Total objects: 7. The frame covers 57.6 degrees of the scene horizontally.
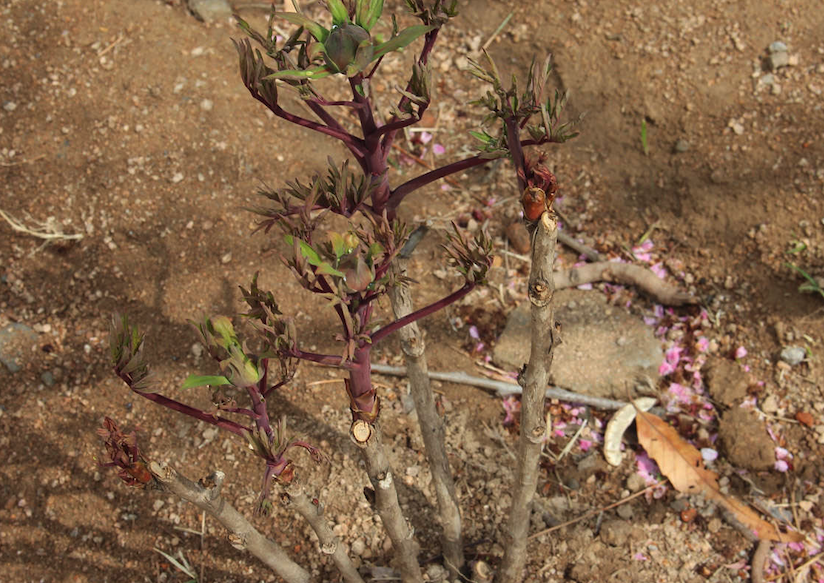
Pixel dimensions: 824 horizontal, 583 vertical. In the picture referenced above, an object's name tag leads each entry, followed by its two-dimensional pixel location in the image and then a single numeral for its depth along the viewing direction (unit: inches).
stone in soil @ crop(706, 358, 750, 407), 114.7
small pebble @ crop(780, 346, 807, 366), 115.9
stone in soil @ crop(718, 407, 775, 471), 108.7
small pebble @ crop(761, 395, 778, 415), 113.6
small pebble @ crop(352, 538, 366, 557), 99.4
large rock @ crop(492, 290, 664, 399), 118.1
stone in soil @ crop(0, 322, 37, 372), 113.2
